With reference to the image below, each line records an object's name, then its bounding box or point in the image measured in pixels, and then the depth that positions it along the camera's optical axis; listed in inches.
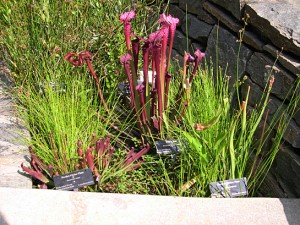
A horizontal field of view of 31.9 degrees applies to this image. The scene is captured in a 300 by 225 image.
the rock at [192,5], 150.8
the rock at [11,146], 109.6
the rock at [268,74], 112.0
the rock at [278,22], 111.9
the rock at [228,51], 128.6
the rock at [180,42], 158.9
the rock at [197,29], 147.6
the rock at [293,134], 107.7
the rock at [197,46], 151.1
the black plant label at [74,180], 109.6
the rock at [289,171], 109.1
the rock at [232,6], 129.7
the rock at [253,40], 122.1
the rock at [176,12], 162.2
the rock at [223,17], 131.6
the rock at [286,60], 108.9
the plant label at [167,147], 119.0
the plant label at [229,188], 108.8
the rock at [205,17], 144.3
